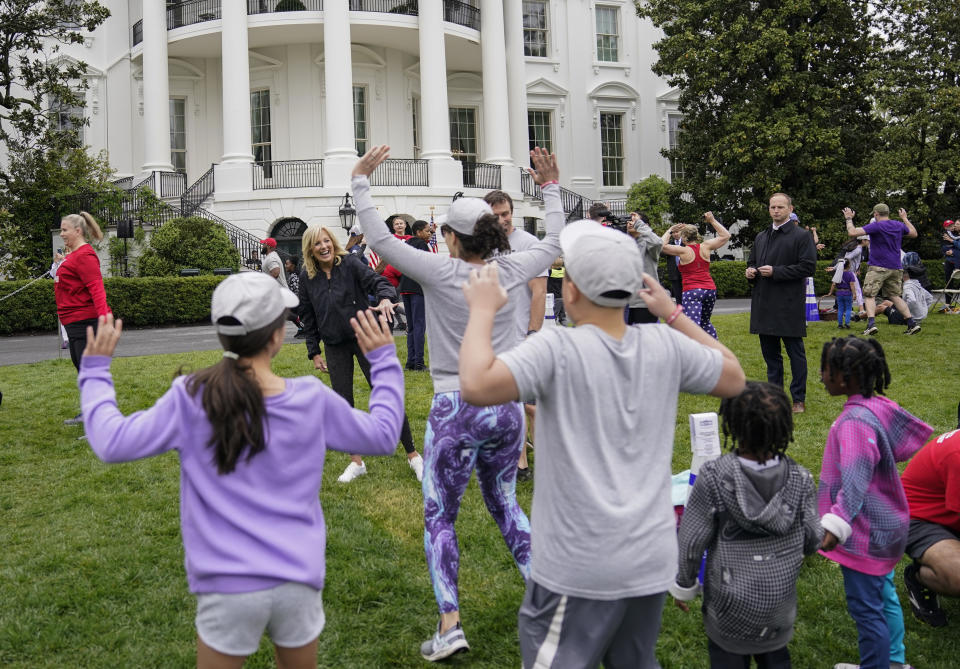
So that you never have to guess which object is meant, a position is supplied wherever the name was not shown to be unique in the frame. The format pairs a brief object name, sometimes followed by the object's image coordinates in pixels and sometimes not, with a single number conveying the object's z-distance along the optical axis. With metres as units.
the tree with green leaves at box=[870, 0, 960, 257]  25.77
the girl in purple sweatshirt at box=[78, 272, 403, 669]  2.39
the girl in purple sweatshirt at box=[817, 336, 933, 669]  3.35
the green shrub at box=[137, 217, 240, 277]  22.58
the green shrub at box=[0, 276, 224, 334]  19.09
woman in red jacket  7.60
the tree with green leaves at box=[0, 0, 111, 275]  23.19
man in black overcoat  8.06
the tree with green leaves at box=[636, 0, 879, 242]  26.39
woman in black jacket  6.22
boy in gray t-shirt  2.42
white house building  25.33
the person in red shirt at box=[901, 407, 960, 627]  3.88
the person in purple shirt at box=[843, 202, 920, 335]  13.43
